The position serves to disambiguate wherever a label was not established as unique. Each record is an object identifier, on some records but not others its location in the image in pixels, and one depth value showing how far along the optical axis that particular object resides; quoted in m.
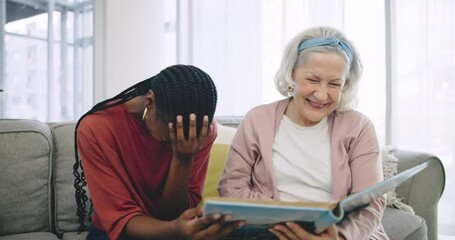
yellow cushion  1.64
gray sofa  1.46
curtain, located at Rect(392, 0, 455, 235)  2.28
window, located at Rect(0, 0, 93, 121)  3.09
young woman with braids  0.91
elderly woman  1.23
